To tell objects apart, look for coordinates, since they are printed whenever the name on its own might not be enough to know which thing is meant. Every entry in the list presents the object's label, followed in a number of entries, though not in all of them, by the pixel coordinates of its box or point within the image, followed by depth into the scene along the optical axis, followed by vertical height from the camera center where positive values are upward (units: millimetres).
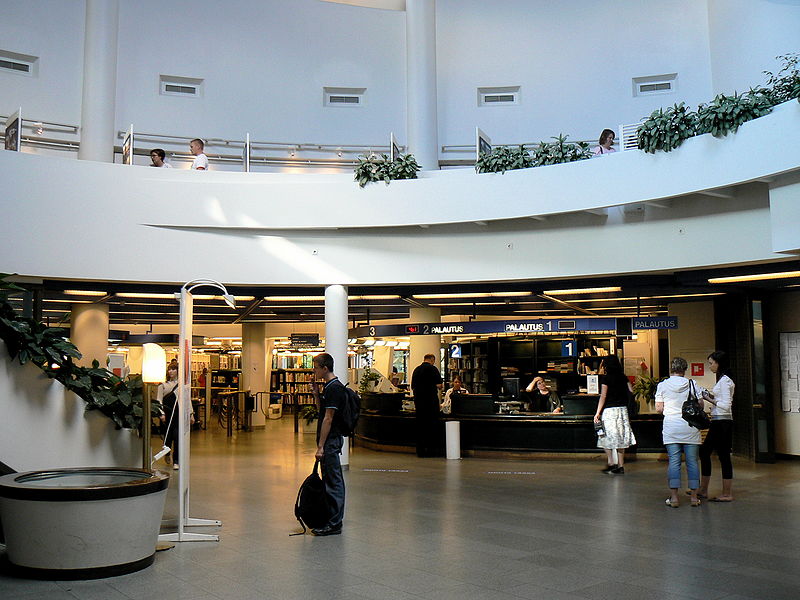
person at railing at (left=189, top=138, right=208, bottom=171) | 12625 +3620
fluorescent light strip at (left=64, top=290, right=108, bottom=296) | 13138 +1420
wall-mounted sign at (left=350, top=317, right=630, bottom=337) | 13430 +823
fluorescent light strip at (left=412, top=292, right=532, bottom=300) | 13898 +1455
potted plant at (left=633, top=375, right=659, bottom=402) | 14234 -339
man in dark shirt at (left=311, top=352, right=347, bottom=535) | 7148 -644
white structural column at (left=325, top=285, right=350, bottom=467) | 12648 +792
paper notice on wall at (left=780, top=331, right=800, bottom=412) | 12867 -2
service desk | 13312 -1099
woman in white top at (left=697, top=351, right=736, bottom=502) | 8539 -614
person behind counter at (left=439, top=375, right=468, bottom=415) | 14617 -462
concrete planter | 5477 -1119
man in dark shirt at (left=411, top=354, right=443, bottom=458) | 13859 -567
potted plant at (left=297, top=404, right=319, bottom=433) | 18156 -1089
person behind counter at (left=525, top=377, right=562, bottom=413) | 14102 -515
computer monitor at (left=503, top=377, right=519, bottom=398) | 15789 -308
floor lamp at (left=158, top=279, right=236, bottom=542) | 6875 -381
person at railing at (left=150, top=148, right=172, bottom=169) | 12305 +3513
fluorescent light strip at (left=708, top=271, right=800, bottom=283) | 11233 +1412
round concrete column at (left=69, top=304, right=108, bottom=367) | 14984 +871
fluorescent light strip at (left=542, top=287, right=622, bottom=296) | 13241 +1429
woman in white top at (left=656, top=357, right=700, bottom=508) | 8281 -656
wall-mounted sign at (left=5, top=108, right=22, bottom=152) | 11125 +3533
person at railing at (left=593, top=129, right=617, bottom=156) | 12156 +3639
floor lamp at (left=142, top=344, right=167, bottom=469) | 6605 -19
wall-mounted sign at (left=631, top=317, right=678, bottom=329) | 12922 +825
